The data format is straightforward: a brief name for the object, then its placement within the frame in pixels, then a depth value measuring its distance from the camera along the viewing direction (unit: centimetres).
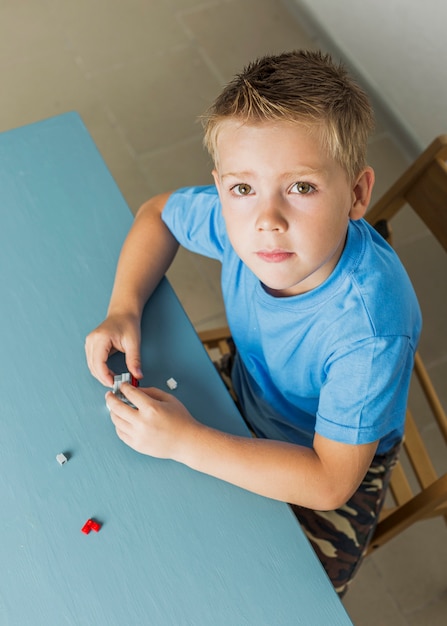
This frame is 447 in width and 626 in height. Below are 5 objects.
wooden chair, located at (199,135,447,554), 117
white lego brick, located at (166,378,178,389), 97
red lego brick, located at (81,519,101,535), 85
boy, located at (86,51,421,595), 87
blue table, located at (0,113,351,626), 81
